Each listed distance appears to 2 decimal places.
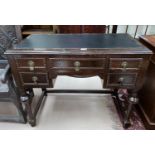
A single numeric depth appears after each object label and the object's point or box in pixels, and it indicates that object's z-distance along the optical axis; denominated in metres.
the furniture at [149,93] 1.32
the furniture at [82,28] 2.06
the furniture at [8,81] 1.23
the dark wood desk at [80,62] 1.05
